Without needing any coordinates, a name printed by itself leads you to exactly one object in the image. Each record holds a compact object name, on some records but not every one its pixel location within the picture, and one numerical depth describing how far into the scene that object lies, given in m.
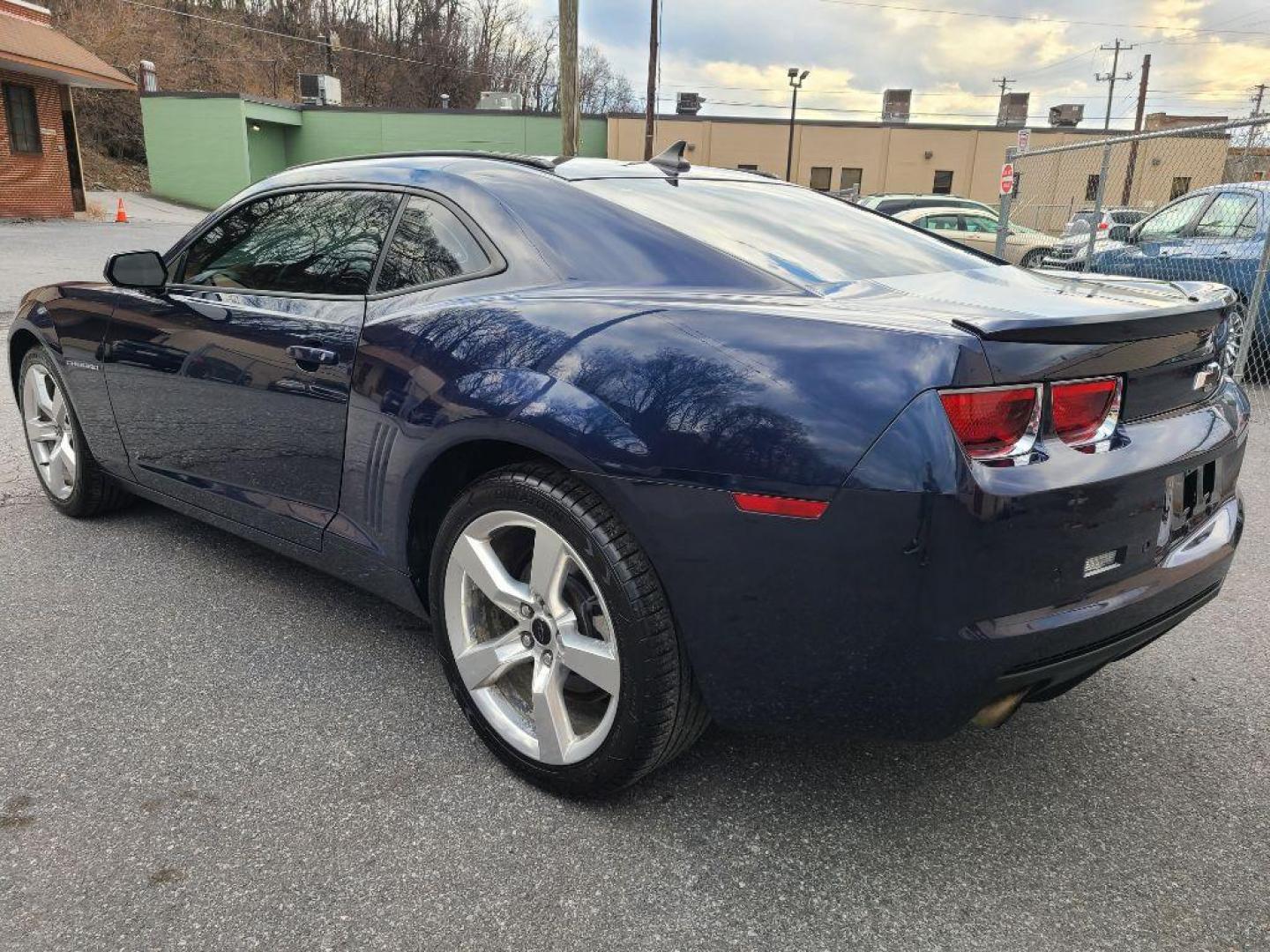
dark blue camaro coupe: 1.71
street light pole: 40.66
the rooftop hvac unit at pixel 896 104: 50.81
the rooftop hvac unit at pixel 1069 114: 46.78
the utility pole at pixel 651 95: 32.66
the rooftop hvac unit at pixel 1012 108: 52.22
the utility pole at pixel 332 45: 48.47
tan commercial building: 38.97
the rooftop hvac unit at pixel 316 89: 36.66
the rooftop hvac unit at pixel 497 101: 37.75
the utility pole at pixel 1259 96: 53.52
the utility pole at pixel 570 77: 14.23
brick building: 21.70
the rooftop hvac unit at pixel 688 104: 41.59
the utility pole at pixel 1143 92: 48.47
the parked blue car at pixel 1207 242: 7.67
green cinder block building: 31.89
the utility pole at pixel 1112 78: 59.66
